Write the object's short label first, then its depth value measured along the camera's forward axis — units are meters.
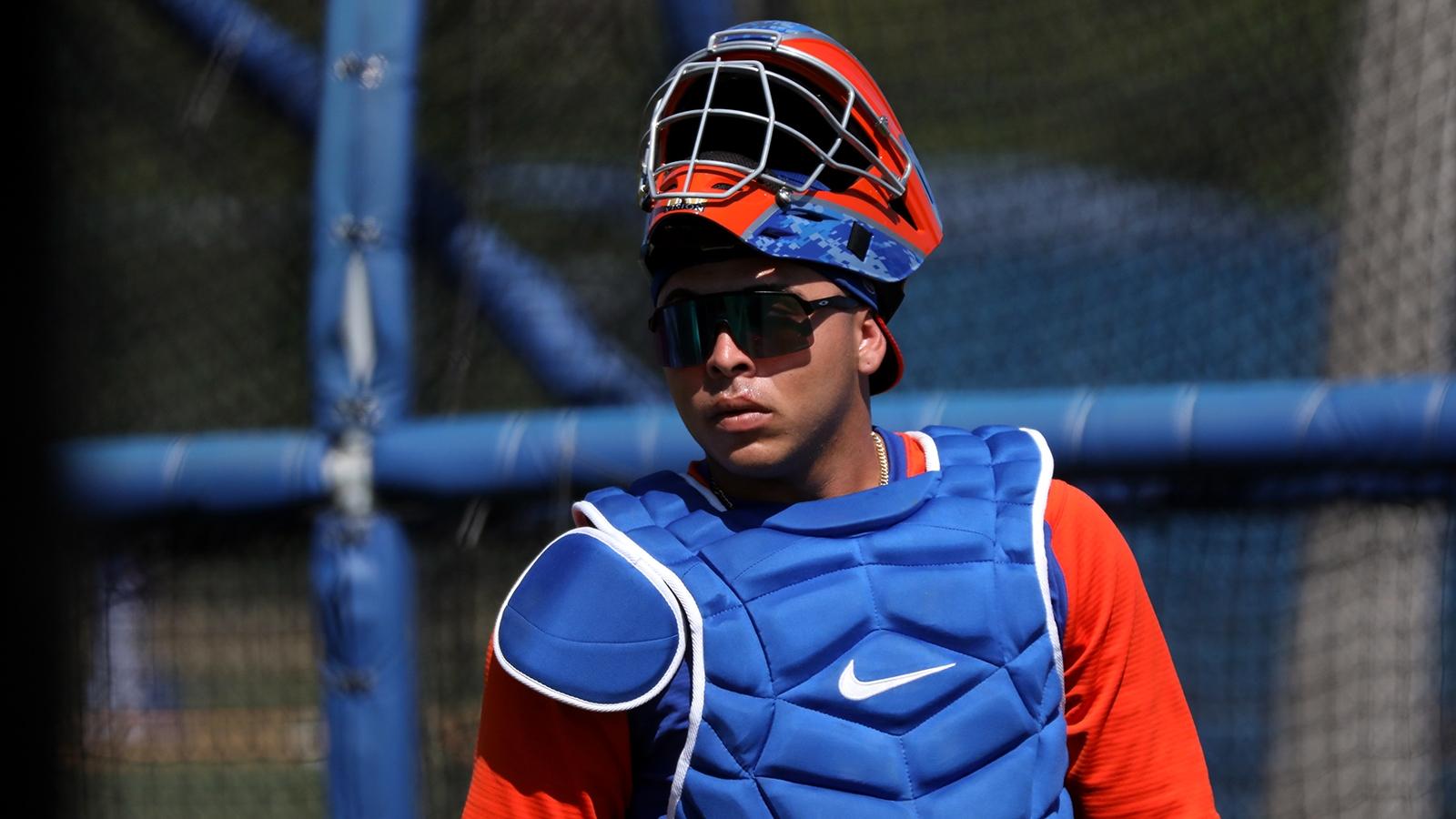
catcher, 10.42
